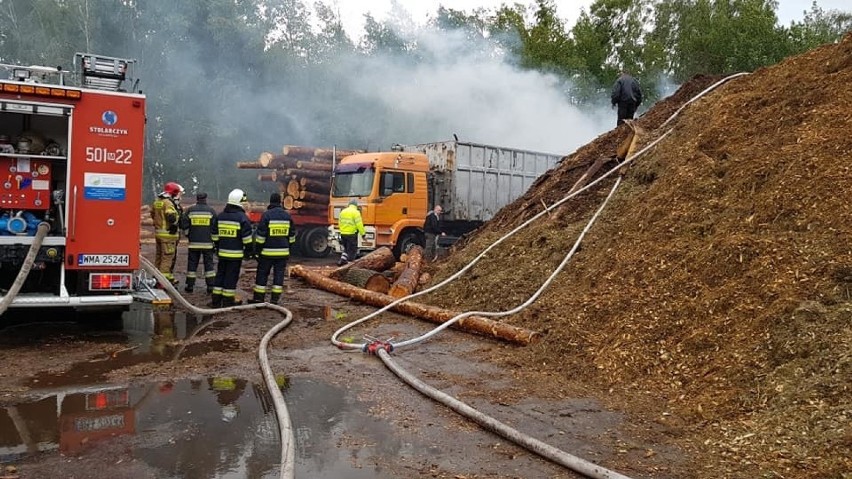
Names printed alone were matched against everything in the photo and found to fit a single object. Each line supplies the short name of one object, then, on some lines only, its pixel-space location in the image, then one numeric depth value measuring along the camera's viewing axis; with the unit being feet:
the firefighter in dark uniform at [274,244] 30.53
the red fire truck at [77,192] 21.47
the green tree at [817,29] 100.53
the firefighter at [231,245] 29.81
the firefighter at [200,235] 34.24
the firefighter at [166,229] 33.91
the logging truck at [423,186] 49.67
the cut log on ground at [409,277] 32.65
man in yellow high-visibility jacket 47.19
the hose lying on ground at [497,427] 12.01
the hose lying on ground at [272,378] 12.02
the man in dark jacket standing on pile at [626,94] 40.98
